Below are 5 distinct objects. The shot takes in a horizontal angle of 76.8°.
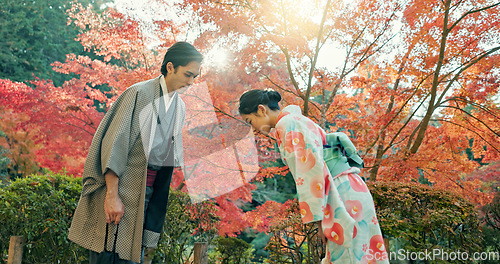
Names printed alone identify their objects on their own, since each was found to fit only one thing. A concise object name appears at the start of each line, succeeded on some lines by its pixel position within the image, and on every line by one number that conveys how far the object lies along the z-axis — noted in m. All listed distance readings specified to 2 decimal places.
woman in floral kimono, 1.62
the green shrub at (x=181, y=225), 3.54
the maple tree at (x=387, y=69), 4.23
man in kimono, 1.49
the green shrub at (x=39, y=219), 2.90
